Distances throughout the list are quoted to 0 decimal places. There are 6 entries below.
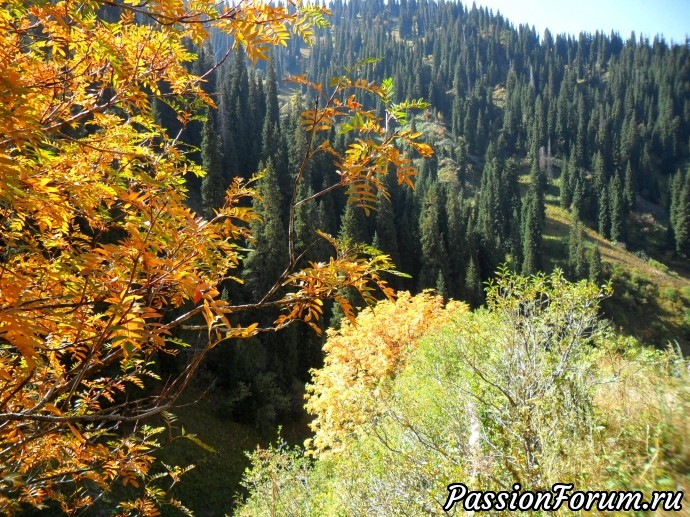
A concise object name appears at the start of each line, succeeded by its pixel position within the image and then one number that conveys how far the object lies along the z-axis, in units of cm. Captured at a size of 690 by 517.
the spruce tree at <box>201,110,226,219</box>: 3603
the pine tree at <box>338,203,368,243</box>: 3813
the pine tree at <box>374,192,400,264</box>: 4550
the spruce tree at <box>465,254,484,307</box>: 4597
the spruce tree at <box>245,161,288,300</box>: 3015
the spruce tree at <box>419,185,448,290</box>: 4528
